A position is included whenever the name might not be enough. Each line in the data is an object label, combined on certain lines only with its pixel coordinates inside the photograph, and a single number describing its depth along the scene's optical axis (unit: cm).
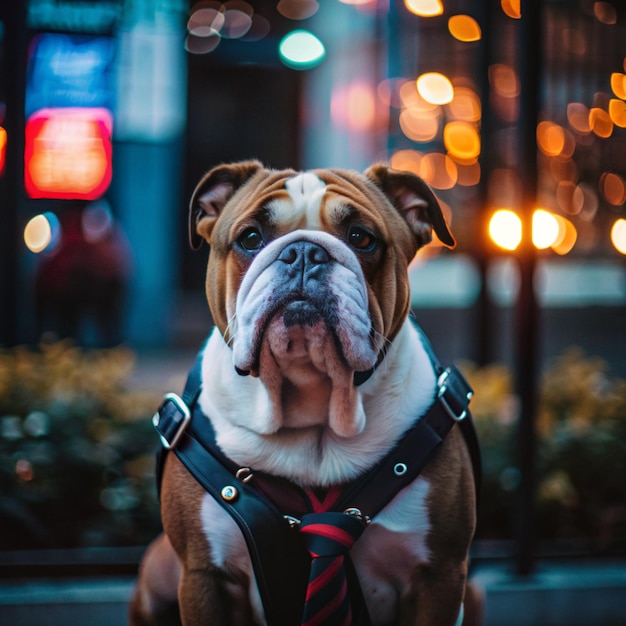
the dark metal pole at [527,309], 289
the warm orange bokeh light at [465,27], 677
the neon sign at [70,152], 689
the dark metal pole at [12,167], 306
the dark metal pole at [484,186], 400
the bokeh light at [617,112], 410
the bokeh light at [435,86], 877
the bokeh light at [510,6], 357
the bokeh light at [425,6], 547
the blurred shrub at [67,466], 306
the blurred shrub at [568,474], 331
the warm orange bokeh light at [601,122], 456
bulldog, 155
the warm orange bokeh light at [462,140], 839
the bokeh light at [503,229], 469
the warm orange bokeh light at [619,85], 415
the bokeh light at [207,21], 840
